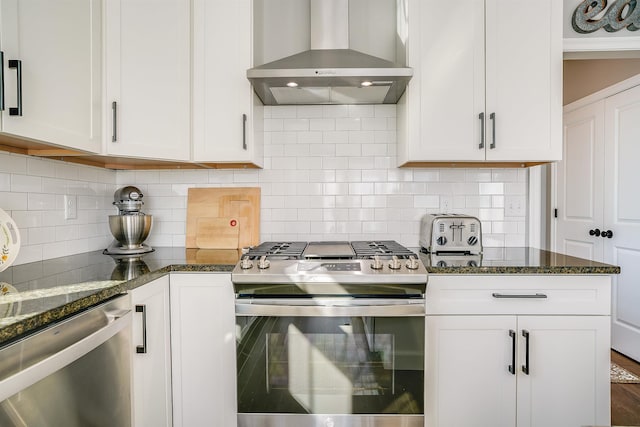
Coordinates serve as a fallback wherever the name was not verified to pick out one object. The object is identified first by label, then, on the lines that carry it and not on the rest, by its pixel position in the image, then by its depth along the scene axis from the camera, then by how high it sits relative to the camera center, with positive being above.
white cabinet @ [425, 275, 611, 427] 1.61 -0.61
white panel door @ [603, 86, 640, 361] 2.75 +0.01
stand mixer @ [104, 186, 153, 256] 1.98 -0.07
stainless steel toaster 1.98 -0.12
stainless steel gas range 1.55 -0.60
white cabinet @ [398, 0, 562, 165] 1.91 +0.73
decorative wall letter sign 2.02 +1.10
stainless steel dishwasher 0.84 -0.44
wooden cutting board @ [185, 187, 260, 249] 2.27 -0.04
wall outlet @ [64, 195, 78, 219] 1.89 +0.02
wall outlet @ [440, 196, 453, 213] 2.29 +0.06
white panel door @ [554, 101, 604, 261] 3.12 +0.25
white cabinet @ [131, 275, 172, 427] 1.43 -0.61
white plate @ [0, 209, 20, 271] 1.26 -0.11
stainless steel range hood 1.79 +0.68
